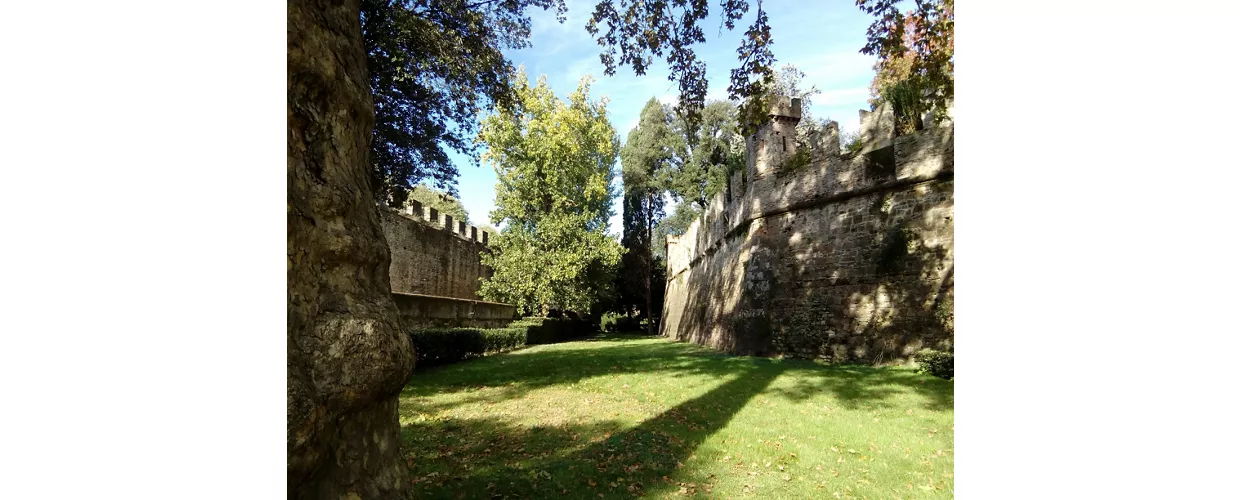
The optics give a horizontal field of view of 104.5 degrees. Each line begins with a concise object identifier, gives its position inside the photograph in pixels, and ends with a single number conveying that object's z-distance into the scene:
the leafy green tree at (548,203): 20.97
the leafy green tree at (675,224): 33.47
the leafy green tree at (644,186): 31.30
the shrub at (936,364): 7.98
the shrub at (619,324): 33.34
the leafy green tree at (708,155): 29.83
